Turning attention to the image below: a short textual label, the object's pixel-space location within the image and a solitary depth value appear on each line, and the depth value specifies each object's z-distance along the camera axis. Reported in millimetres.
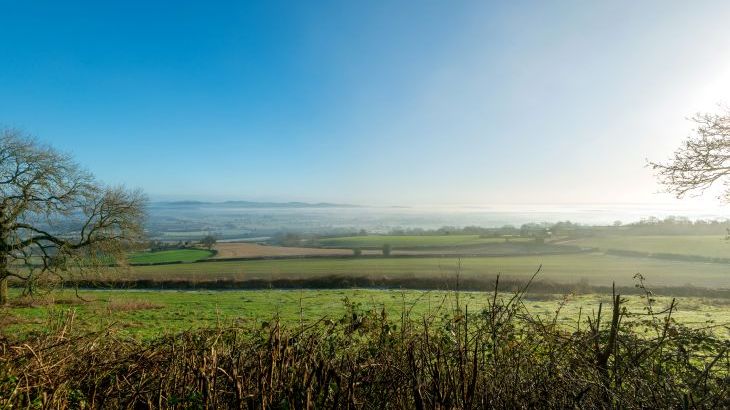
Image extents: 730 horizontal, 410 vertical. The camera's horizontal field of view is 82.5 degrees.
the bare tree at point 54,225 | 25108
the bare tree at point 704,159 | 14641
